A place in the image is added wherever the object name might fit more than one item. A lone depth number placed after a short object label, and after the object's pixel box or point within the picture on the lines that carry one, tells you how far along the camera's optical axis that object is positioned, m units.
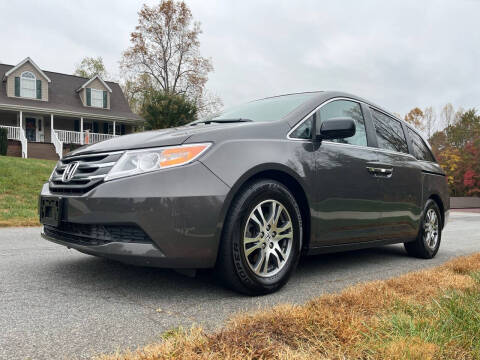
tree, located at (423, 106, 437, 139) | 46.59
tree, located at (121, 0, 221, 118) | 34.84
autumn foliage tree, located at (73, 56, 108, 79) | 46.19
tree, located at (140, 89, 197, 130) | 22.42
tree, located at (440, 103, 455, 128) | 47.85
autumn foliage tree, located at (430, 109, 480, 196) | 26.34
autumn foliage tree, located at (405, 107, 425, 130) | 45.91
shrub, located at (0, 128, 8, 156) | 20.84
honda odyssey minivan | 2.65
